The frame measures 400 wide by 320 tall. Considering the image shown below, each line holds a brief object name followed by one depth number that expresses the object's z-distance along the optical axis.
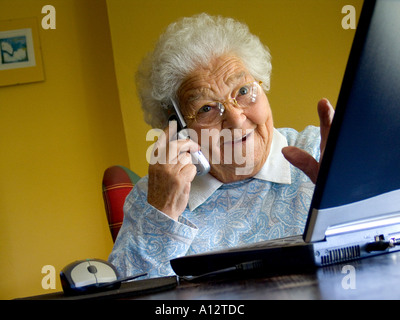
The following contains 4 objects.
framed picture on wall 3.47
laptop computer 0.61
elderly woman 1.35
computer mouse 0.87
